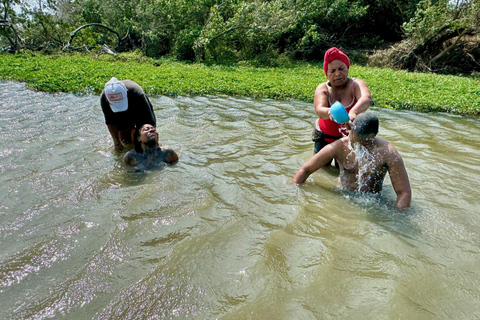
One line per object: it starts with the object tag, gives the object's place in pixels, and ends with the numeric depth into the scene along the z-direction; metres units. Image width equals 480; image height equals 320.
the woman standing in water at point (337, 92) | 3.78
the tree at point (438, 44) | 15.98
